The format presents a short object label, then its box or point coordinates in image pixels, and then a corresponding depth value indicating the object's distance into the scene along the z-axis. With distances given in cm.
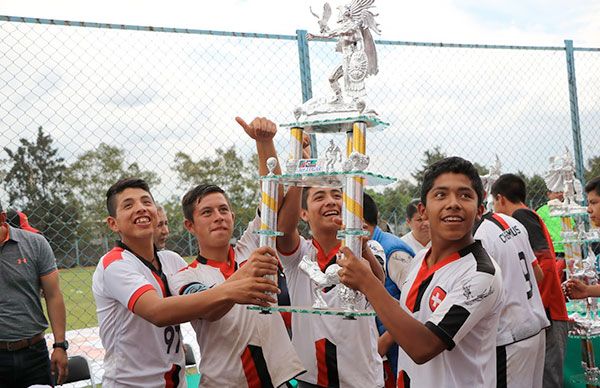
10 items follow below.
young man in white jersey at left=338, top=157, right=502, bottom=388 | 232
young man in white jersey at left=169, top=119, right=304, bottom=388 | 296
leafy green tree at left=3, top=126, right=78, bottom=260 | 497
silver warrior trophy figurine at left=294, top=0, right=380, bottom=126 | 263
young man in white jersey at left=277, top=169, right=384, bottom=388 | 317
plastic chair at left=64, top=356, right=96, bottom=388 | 456
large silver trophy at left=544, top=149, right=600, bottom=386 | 491
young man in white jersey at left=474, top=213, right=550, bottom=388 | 407
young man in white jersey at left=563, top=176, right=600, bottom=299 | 473
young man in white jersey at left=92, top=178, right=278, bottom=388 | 279
